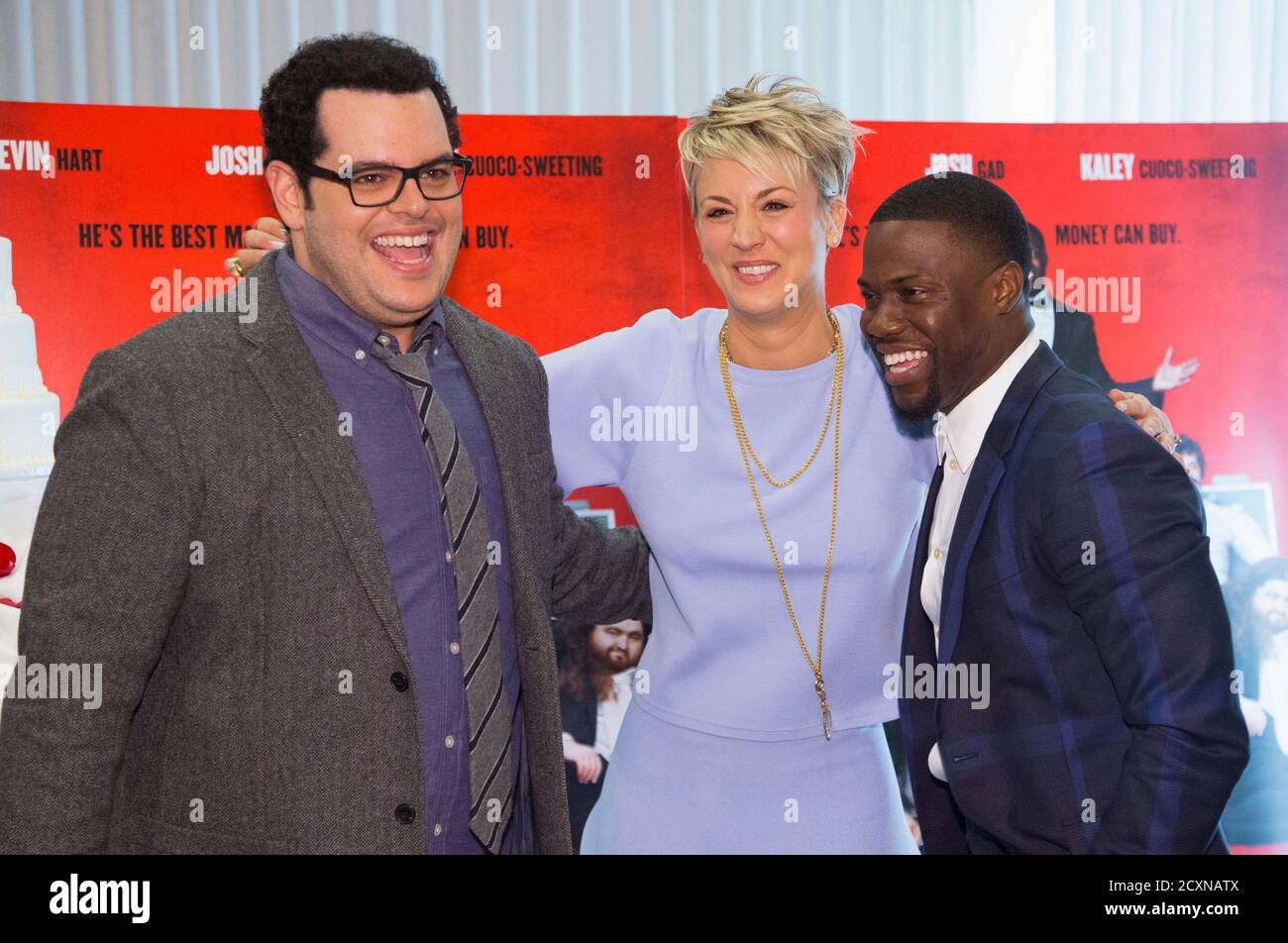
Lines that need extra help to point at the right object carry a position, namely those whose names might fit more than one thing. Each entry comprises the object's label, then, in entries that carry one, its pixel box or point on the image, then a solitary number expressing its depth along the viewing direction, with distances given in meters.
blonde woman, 2.29
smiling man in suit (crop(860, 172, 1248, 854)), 1.70
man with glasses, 1.67
